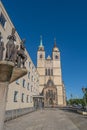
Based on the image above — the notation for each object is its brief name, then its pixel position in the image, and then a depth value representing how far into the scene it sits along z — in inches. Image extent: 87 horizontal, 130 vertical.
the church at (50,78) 1688.9
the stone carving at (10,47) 171.0
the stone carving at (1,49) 172.4
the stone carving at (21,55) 205.0
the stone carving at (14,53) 175.8
